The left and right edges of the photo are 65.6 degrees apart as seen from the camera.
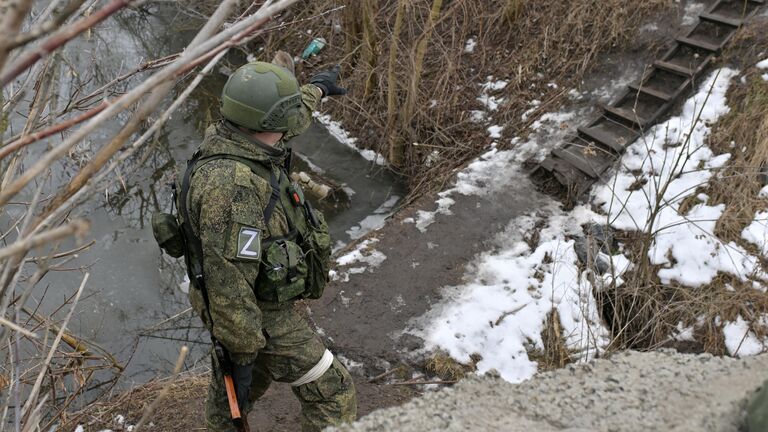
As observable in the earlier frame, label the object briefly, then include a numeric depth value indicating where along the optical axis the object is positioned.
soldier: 2.48
